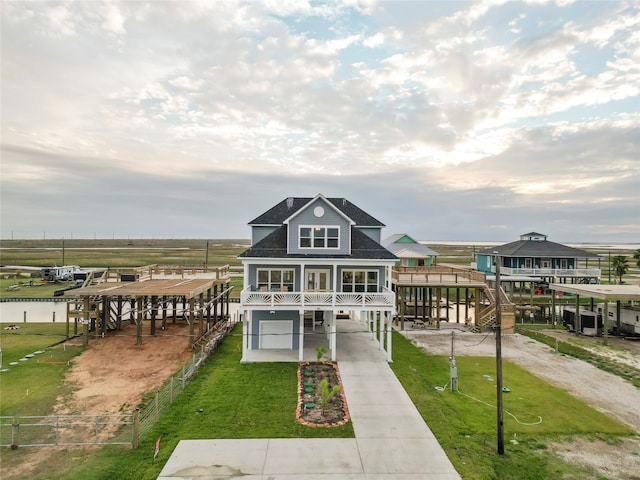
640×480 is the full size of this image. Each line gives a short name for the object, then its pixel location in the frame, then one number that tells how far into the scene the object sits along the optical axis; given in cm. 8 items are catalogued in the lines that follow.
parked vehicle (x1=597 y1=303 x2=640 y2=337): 2761
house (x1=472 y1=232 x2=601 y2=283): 3894
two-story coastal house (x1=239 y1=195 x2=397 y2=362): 2027
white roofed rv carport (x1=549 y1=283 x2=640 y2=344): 2594
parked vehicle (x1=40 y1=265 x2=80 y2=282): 5531
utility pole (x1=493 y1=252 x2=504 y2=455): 1140
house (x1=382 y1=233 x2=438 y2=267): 3891
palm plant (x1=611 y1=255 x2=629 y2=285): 4575
